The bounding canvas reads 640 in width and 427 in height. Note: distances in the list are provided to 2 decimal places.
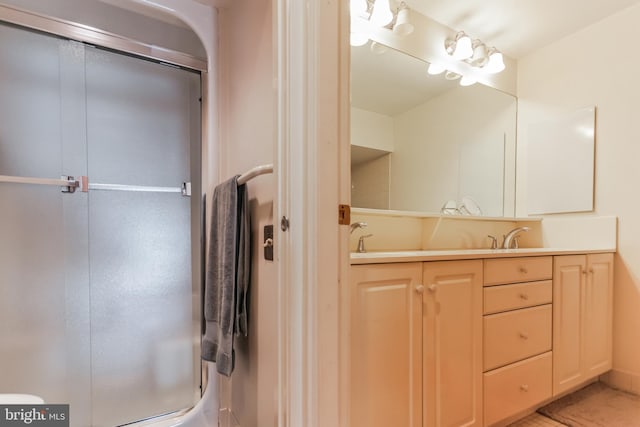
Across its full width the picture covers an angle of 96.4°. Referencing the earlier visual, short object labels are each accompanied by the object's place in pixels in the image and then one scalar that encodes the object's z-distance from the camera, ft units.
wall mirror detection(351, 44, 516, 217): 5.46
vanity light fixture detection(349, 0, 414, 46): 5.16
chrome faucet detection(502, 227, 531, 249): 6.08
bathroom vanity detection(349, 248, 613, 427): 3.06
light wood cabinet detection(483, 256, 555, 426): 3.93
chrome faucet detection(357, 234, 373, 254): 4.58
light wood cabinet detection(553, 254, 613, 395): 4.83
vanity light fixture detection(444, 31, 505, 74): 6.21
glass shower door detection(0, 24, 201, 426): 4.62
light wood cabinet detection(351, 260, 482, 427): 3.00
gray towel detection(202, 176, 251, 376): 3.61
